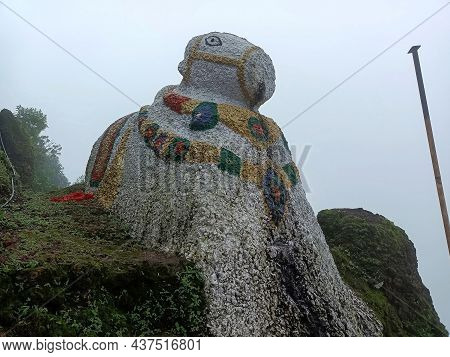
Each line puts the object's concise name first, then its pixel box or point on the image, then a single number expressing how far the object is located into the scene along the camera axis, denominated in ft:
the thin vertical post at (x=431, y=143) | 28.86
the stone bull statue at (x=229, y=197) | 24.75
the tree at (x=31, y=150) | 60.95
